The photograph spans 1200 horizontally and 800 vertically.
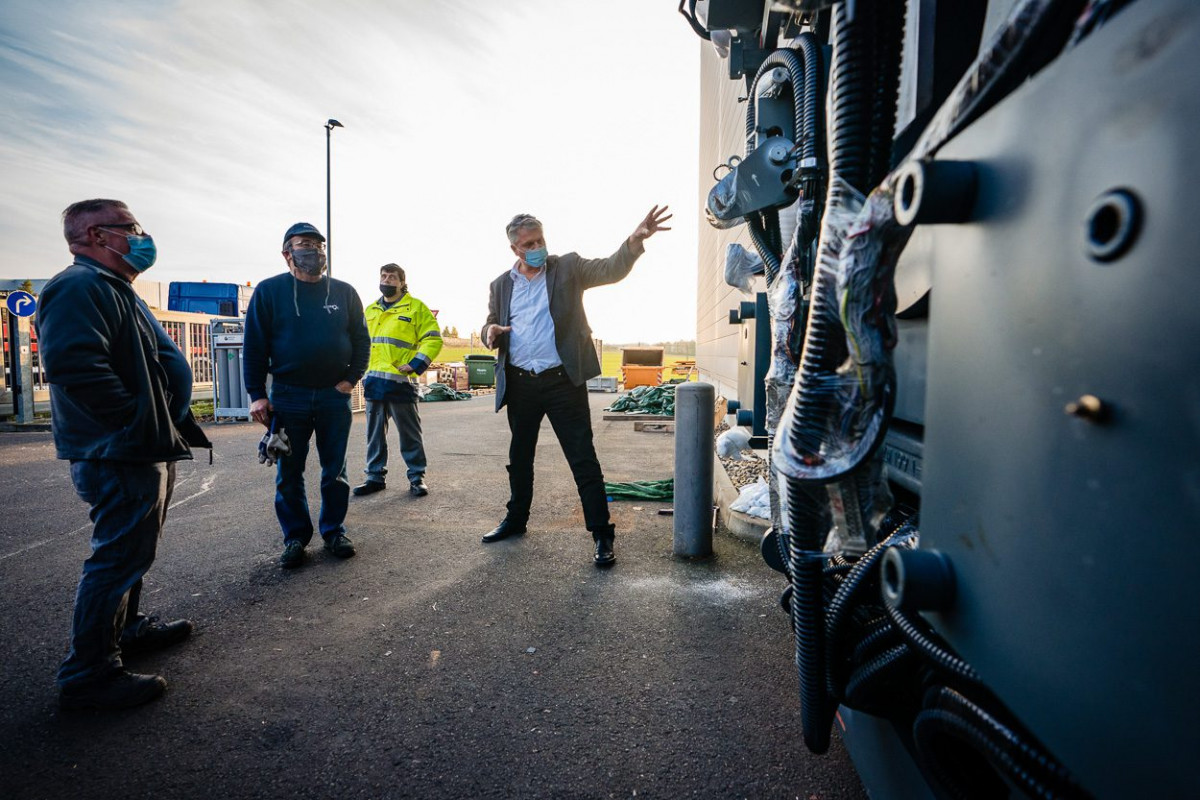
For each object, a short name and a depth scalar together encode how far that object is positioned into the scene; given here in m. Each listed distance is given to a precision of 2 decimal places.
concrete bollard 3.53
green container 20.56
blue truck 20.80
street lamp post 14.49
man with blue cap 3.57
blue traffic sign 10.01
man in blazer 3.64
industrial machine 0.46
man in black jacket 2.14
